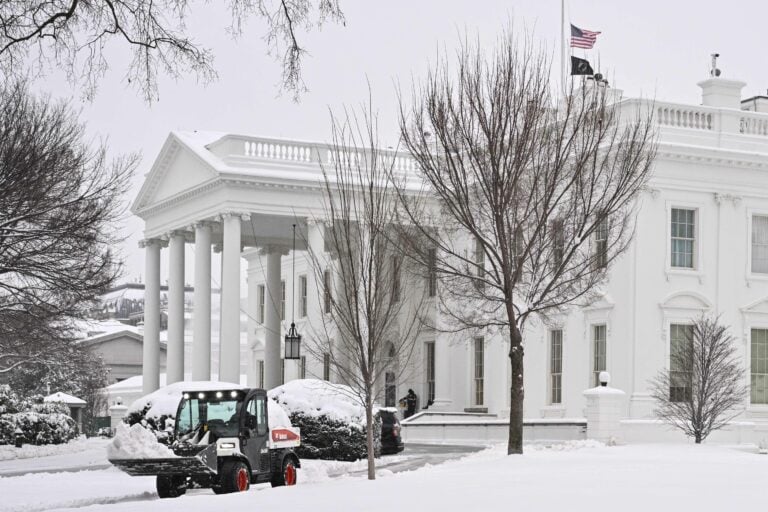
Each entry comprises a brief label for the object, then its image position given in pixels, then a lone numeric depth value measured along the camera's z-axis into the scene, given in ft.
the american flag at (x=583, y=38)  128.98
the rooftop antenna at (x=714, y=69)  143.64
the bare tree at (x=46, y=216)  98.45
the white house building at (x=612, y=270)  132.77
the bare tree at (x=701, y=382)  116.06
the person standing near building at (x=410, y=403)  169.37
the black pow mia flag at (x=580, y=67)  122.93
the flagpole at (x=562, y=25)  133.92
